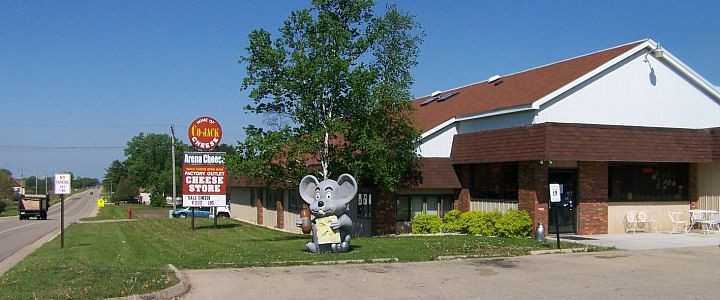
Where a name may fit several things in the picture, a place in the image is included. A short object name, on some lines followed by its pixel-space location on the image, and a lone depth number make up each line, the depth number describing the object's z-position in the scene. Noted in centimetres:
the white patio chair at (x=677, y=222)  2481
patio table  2436
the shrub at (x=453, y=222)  2495
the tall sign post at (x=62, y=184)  2249
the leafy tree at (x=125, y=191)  13300
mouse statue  1775
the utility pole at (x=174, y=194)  5606
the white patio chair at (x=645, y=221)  2439
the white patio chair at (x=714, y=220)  2406
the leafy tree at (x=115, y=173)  16418
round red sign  3394
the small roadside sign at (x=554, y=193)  1827
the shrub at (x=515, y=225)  2256
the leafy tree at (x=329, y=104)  2275
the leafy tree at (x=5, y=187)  9990
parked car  5718
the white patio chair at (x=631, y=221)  2414
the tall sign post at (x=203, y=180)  3219
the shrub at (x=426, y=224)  2566
